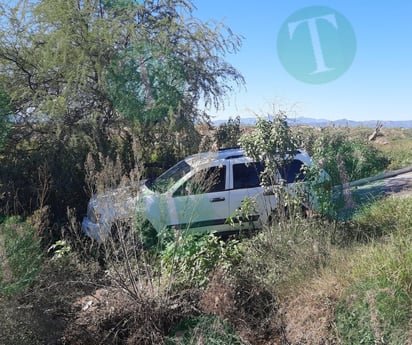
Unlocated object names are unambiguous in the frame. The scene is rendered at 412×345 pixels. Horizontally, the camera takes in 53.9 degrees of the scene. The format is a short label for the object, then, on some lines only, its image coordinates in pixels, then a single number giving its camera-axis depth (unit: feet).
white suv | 13.99
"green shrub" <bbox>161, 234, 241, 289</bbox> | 14.62
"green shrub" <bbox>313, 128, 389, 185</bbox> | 41.55
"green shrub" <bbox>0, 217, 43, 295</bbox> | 11.64
